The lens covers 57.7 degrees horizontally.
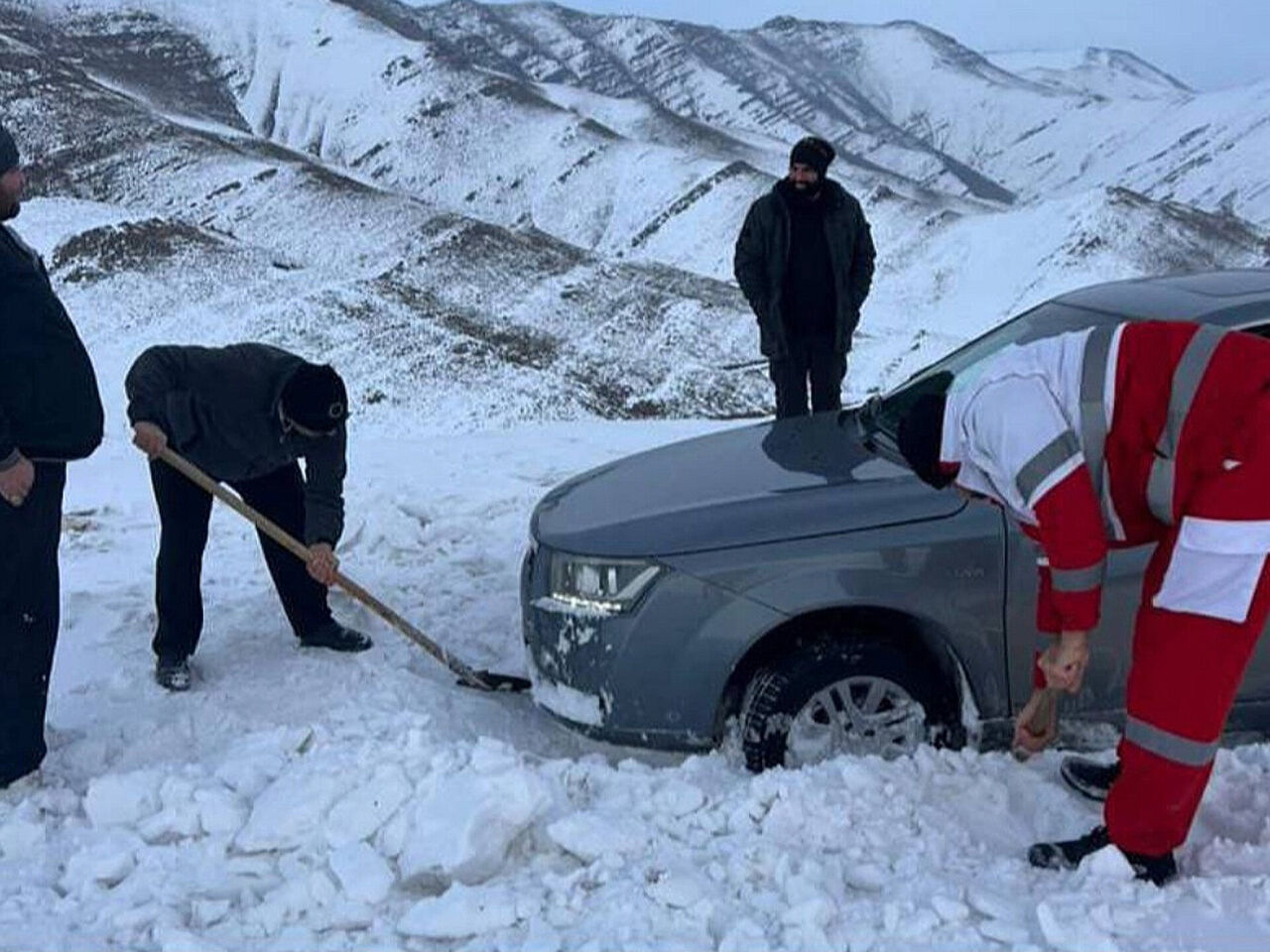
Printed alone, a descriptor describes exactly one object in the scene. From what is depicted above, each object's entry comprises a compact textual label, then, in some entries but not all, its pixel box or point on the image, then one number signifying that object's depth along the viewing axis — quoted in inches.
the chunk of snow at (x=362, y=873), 108.5
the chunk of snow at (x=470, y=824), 110.7
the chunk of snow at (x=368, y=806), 116.4
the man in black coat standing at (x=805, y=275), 239.6
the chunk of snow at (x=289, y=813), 117.0
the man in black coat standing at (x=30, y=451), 130.3
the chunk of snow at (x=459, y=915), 103.6
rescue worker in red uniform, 98.2
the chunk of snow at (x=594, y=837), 114.1
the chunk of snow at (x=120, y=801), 124.2
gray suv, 130.0
